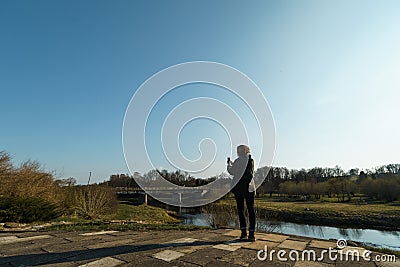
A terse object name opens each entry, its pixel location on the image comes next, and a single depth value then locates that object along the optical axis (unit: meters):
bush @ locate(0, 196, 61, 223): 6.82
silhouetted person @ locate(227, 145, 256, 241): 3.86
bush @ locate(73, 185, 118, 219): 11.40
